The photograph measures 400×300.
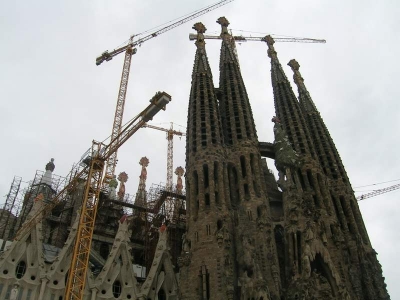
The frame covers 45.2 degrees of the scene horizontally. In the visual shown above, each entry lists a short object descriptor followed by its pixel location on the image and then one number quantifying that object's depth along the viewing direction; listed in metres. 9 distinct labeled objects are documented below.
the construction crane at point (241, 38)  52.12
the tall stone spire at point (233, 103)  39.19
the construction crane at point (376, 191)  68.44
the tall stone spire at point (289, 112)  43.38
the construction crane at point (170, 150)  63.98
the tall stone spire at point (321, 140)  42.97
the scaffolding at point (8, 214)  41.41
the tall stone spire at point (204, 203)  28.88
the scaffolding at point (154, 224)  39.88
